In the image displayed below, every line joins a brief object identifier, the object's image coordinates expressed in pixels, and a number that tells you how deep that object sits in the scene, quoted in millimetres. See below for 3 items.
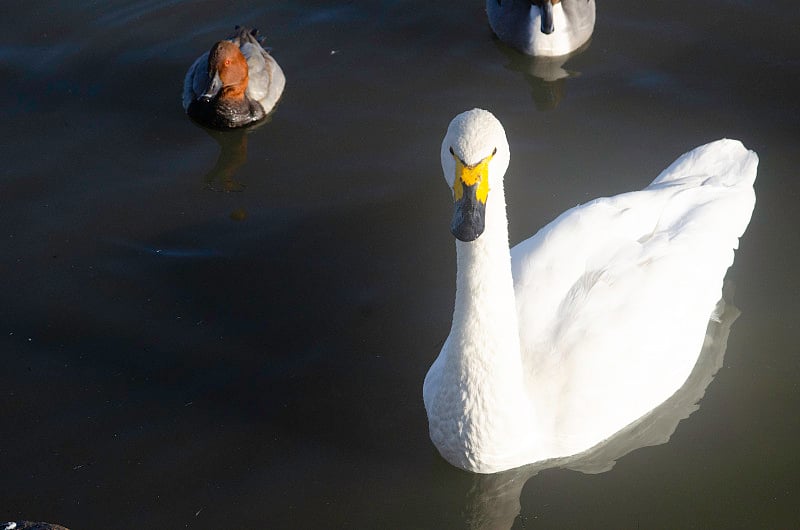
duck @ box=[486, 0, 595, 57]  9711
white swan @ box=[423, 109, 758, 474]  5070
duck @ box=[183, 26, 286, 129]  9203
